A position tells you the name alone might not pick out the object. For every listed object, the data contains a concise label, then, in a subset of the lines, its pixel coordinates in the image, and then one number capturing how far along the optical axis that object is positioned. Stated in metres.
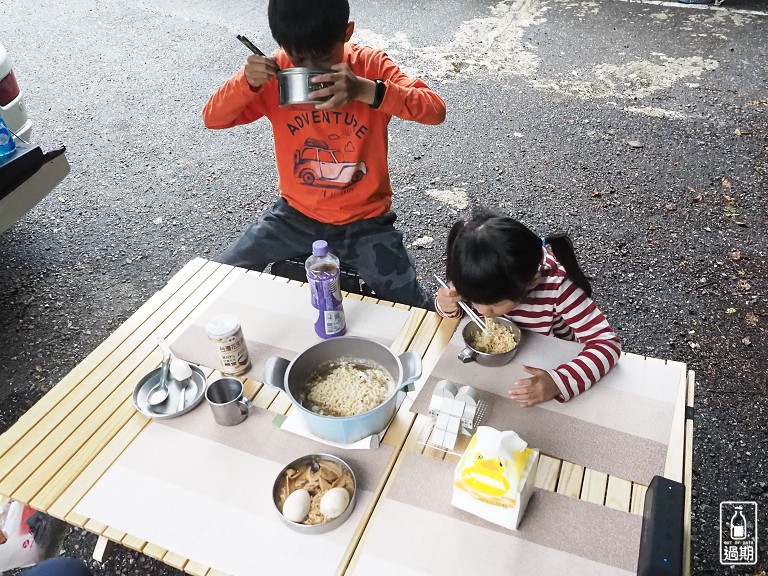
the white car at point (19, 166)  2.74
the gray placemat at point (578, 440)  1.27
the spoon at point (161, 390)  1.43
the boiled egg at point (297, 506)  1.15
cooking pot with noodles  1.27
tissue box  1.11
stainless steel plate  1.40
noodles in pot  1.33
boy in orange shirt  1.91
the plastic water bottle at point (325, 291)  1.55
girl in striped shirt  1.42
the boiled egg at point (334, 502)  1.15
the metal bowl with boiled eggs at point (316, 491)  1.15
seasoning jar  1.44
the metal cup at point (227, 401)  1.35
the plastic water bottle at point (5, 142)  2.67
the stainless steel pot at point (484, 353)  1.50
